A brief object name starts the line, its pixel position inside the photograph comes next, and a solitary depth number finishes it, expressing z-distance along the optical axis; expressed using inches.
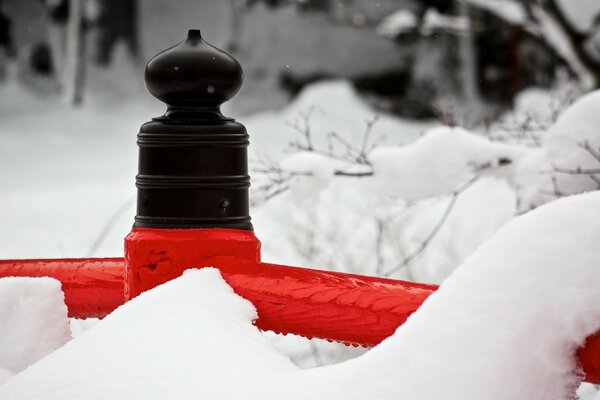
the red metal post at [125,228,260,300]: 95.7
